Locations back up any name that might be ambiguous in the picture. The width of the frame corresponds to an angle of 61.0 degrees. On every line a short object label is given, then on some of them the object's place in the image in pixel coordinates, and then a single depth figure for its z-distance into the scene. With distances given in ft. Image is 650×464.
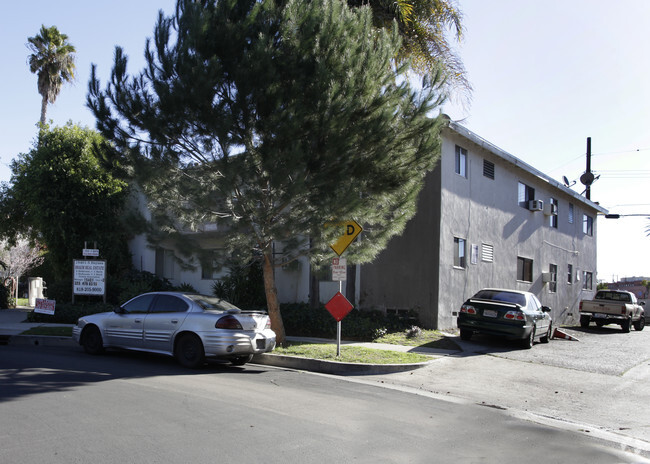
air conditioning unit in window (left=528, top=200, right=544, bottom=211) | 76.43
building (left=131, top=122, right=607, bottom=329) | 56.03
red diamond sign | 37.24
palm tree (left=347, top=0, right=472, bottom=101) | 52.70
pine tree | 34.81
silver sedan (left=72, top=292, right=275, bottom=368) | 32.32
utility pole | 111.04
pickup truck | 77.05
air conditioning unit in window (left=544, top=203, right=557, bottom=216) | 80.84
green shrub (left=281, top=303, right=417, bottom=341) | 48.73
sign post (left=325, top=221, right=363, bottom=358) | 37.27
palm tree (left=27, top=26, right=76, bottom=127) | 99.09
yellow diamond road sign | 37.29
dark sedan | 45.24
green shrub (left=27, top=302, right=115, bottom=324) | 58.18
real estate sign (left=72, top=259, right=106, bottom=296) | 57.00
